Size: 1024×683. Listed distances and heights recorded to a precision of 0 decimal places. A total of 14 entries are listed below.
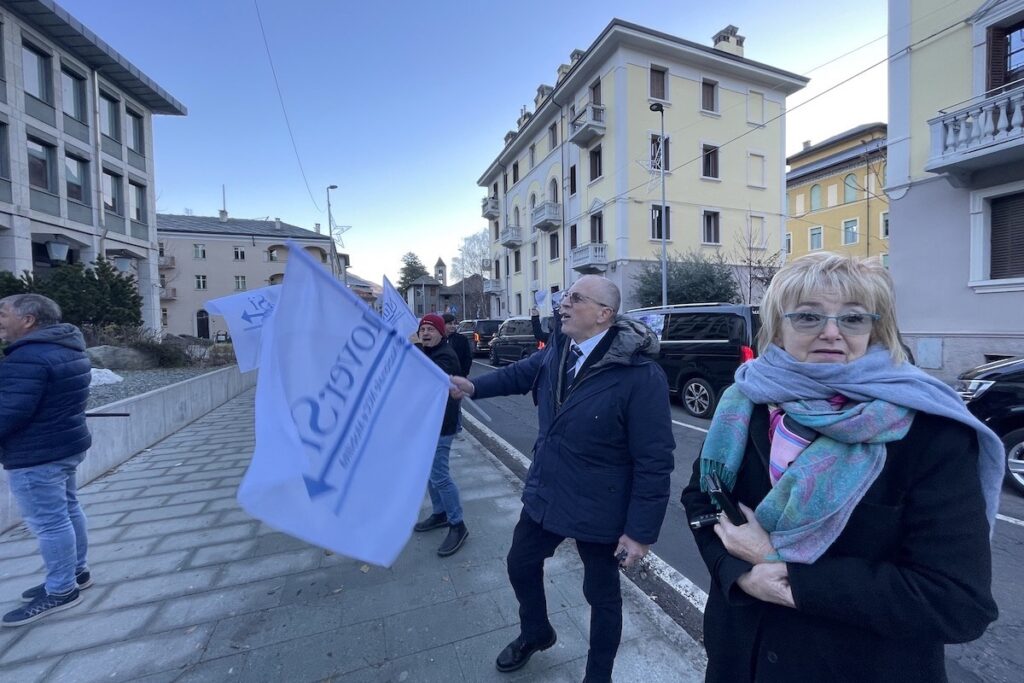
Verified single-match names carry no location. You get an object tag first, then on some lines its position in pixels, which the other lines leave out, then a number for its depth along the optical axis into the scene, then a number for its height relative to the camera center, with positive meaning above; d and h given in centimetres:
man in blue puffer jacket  263 -56
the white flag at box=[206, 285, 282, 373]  398 +11
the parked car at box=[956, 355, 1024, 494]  434 -89
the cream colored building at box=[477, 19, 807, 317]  2258 +879
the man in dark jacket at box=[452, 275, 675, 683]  198 -66
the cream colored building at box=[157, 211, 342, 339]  4241 +625
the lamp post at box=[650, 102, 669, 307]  1790 +164
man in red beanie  358 -114
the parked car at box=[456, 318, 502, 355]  2197 -53
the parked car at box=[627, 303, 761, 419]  778 -50
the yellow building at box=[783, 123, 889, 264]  3164 +825
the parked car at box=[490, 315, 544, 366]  1705 -68
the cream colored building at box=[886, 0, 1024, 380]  969 +309
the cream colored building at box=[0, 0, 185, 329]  1639 +761
